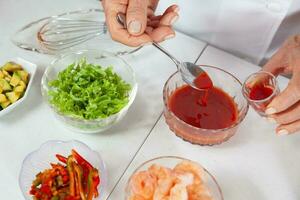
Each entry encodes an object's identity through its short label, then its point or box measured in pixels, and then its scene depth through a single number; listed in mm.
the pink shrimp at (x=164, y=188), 782
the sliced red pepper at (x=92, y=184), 825
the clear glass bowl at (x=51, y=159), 863
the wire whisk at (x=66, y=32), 1135
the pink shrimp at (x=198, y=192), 818
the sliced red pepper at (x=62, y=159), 886
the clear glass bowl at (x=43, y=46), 1124
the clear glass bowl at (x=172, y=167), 852
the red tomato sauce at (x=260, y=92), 937
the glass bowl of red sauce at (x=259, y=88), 935
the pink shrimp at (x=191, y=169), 849
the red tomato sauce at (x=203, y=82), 971
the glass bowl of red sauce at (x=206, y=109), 921
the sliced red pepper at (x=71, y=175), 822
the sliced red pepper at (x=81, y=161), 872
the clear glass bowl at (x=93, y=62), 922
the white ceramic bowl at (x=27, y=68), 988
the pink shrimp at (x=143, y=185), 799
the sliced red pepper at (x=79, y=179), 815
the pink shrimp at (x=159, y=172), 819
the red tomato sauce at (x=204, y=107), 934
